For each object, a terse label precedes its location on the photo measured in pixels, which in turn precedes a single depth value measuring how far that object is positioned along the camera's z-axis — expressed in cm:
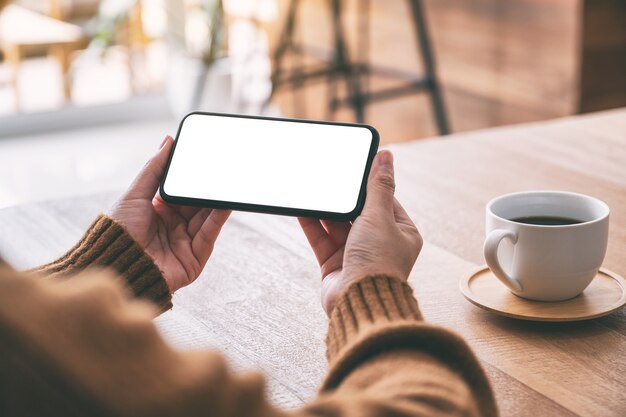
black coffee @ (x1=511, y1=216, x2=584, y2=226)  86
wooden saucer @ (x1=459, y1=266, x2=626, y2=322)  82
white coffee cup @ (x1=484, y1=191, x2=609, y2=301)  82
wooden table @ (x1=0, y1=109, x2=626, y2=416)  78
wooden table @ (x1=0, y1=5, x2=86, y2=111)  374
